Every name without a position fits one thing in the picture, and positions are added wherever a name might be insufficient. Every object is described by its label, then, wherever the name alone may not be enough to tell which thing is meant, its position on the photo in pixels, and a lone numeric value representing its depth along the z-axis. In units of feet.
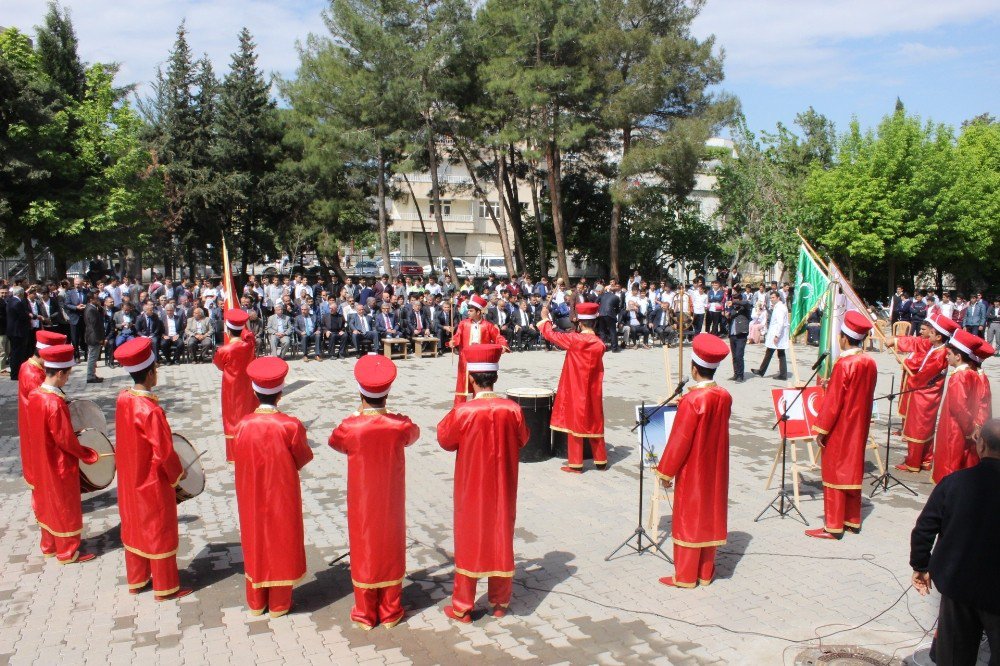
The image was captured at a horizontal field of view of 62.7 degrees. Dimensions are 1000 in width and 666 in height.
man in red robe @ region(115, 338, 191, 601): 19.52
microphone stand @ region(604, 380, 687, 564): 22.66
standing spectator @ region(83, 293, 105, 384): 51.16
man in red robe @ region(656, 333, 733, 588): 20.39
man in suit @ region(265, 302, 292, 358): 62.75
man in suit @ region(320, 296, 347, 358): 64.03
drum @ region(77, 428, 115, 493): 23.53
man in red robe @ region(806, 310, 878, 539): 24.52
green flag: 29.76
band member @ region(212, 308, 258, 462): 32.12
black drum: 33.32
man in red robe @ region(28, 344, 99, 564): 21.85
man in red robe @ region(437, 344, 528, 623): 18.90
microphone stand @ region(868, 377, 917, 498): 30.08
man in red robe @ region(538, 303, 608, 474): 31.60
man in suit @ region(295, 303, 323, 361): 63.31
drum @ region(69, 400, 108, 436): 23.90
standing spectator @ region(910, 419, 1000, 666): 13.33
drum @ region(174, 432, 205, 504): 21.68
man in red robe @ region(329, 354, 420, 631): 18.21
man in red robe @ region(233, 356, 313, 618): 18.35
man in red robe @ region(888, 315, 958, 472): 32.94
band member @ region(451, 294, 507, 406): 38.55
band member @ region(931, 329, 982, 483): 25.67
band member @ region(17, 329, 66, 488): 23.07
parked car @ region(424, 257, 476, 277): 150.20
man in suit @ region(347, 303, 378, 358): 65.16
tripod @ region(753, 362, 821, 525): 26.66
